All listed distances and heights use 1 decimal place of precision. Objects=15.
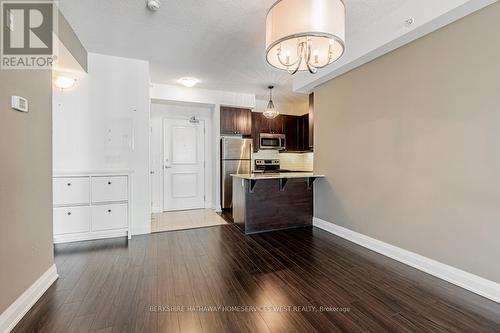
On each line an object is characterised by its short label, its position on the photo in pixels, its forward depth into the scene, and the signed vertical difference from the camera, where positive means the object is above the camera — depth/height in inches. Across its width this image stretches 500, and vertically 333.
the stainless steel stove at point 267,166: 233.3 -0.8
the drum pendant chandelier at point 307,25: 66.8 +42.6
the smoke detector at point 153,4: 87.9 +62.3
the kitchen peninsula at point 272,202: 143.9 -24.0
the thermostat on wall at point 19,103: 65.8 +18.0
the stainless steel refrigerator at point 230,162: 206.2 +2.8
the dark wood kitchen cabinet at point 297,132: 239.8 +34.4
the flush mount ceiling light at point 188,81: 169.6 +63.1
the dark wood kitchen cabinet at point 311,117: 170.4 +36.1
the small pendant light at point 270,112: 184.9 +42.9
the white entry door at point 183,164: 205.8 +0.8
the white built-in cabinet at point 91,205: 121.0 -22.3
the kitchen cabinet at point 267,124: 226.4 +41.3
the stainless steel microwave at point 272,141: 228.3 +24.4
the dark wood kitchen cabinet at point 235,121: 206.8 +40.6
